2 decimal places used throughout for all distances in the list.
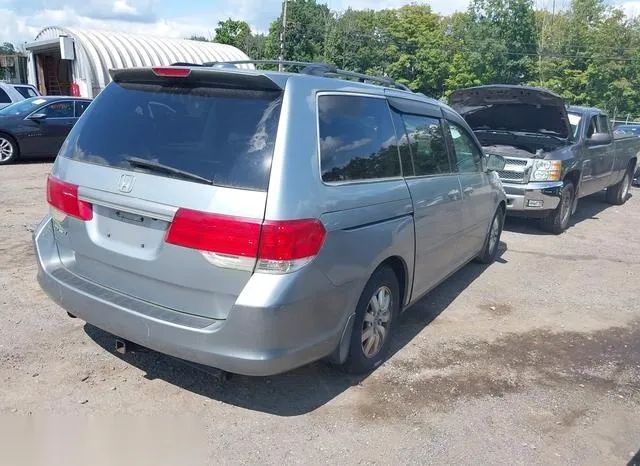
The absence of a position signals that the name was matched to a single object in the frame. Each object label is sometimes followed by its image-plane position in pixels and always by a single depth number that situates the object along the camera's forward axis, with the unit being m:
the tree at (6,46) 85.24
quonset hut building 25.56
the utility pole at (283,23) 37.34
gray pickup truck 8.05
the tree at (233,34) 55.75
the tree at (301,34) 52.84
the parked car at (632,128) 19.31
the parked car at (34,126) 12.48
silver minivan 2.84
